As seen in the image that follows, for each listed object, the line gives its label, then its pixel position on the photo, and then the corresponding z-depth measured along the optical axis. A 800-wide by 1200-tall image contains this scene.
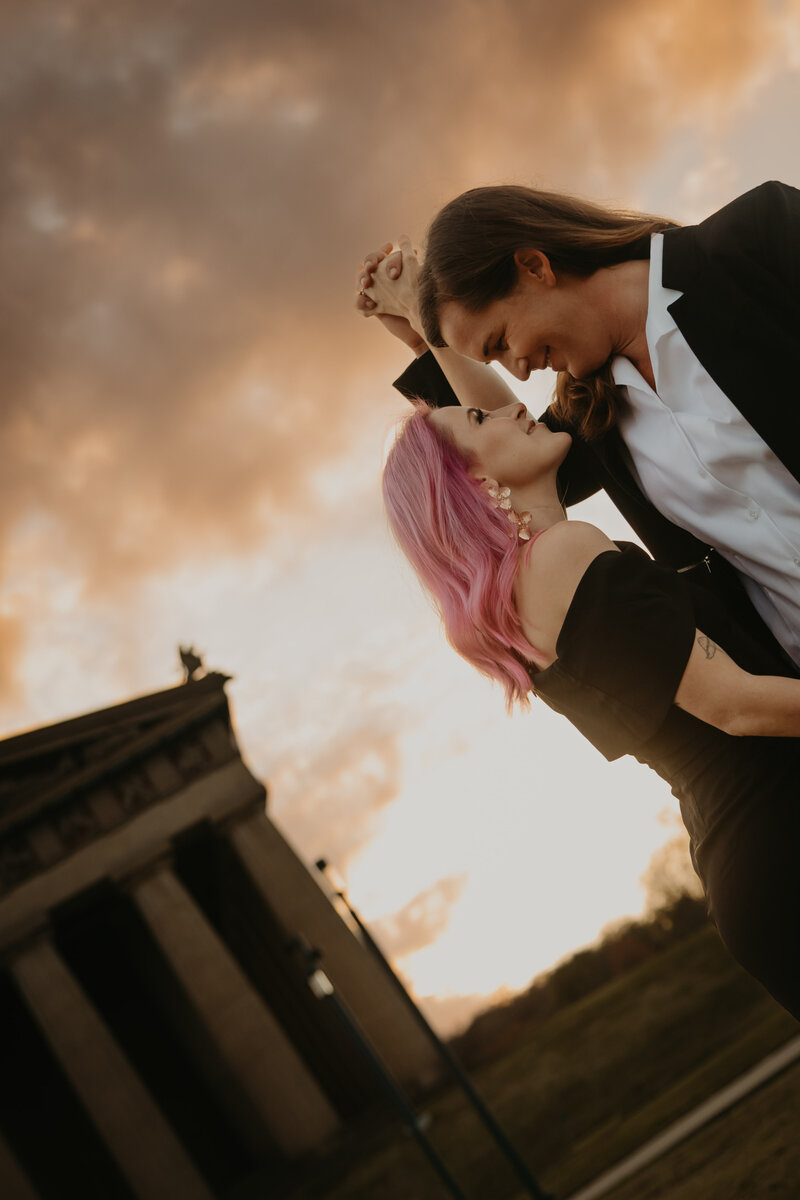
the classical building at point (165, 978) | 18.94
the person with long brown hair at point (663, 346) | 2.89
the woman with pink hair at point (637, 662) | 2.62
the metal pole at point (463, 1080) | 10.85
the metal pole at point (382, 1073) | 12.00
